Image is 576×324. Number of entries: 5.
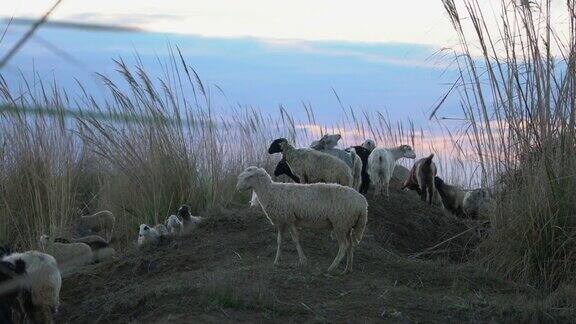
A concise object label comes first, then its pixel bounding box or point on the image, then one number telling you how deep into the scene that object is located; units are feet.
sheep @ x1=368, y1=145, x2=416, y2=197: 37.68
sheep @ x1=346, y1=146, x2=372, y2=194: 37.37
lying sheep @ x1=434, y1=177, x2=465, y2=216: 40.83
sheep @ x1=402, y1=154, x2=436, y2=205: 43.08
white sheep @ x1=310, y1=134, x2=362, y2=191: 35.59
